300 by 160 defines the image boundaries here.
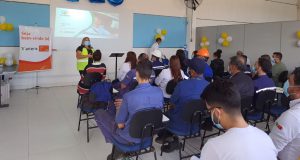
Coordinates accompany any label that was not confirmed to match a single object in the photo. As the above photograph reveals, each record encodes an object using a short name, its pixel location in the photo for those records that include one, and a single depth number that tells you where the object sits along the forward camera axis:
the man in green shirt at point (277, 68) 5.14
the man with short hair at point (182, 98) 2.61
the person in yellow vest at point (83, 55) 5.40
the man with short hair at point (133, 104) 2.17
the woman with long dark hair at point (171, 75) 3.58
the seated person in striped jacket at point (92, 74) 3.77
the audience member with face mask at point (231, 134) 1.08
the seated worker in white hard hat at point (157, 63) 4.83
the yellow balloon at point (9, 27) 5.74
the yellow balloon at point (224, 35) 8.07
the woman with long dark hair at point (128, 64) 4.21
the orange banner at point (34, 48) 5.70
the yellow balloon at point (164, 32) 8.27
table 4.68
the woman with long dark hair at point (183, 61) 4.71
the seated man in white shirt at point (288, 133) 1.60
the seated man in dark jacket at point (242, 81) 2.97
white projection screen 6.69
